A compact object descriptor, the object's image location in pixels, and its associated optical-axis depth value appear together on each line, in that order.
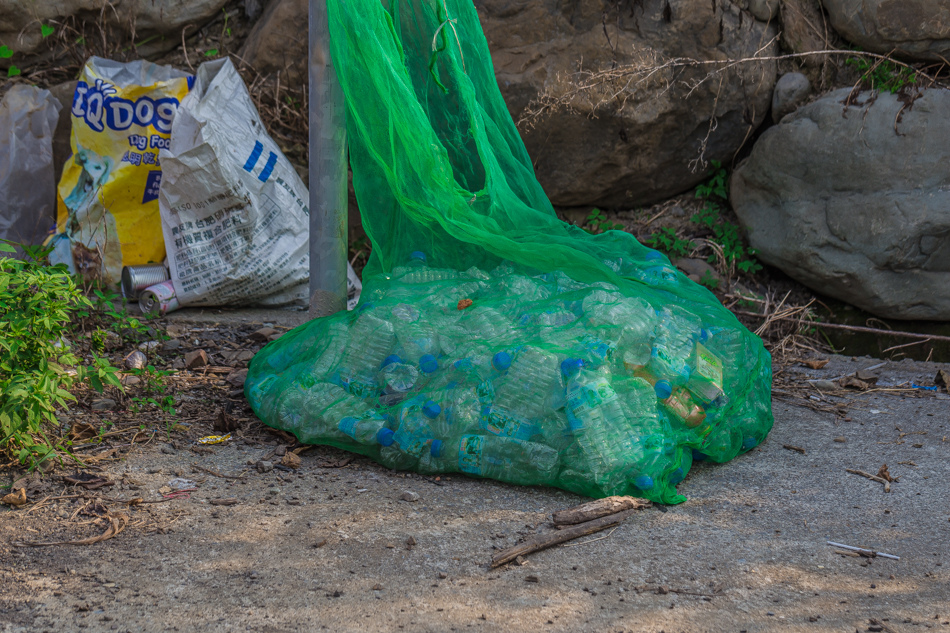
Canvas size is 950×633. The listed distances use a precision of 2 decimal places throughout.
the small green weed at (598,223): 4.47
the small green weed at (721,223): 4.21
